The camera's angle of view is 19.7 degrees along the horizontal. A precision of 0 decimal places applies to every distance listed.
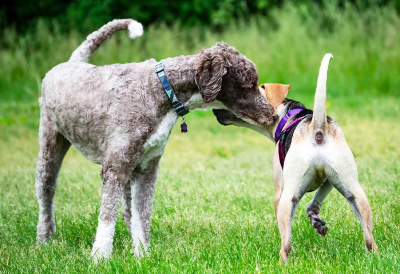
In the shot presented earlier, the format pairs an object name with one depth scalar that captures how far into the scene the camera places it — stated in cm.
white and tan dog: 743
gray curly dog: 809
